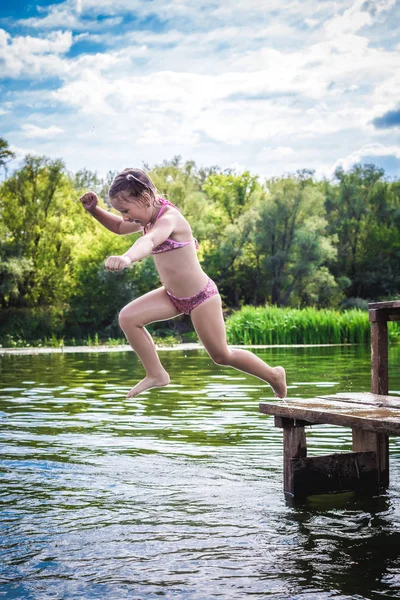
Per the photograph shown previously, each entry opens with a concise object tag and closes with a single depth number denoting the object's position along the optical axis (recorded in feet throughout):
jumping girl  16.78
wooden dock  24.67
